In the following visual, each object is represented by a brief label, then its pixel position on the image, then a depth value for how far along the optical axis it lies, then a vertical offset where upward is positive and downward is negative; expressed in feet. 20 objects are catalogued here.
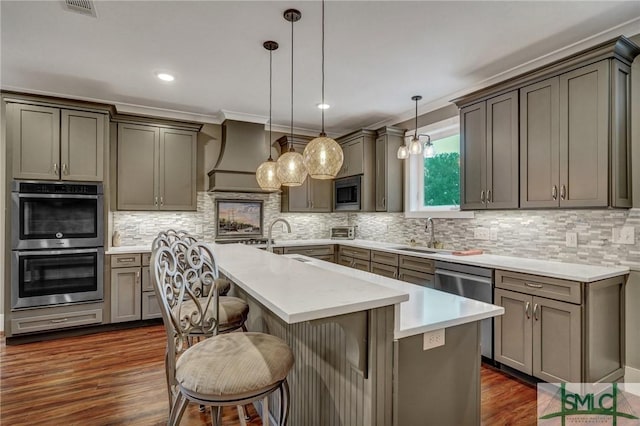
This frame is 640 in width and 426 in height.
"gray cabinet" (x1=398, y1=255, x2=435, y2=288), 11.36 -1.95
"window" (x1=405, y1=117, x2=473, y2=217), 13.42 +1.62
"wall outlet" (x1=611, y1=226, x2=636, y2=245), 8.16 -0.49
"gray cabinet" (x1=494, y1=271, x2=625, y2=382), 7.48 -2.67
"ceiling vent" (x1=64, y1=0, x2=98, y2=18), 7.24 +4.54
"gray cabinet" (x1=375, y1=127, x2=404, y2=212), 15.29 +1.94
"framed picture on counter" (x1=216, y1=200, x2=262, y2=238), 15.92 -0.18
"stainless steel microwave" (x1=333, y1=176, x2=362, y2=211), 16.34 +1.07
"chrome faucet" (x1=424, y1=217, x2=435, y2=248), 13.53 -0.81
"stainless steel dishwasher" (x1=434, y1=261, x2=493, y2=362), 9.38 -2.03
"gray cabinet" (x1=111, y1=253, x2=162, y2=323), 12.60 -2.86
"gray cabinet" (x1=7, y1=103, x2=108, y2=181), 11.34 +2.51
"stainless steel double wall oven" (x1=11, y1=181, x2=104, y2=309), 11.23 -1.00
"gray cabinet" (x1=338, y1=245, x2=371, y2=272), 14.74 -1.95
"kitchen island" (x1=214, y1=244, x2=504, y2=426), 3.89 -1.80
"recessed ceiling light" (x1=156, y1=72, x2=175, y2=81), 10.86 +4.51
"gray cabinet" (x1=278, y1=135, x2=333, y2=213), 17.12 +1.05
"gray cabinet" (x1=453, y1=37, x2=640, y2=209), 7.89 +2.15
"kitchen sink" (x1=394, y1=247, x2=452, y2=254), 12.27 -1.36
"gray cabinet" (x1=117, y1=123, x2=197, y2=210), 13.78 +1.95
